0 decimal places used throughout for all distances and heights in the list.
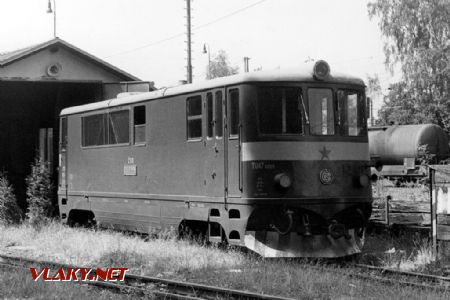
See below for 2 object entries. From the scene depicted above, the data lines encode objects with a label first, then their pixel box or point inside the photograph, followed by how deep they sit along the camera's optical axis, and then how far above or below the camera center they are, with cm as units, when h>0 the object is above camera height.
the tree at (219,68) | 6625 +1029
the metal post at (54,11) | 2603 +655
